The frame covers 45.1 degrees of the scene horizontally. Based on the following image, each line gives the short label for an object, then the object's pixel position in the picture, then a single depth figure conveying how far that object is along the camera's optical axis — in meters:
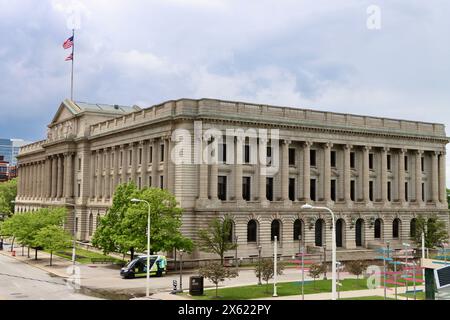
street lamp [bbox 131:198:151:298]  38.66
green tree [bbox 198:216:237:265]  56.62
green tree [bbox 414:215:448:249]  71.31
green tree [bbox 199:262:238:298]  38.72
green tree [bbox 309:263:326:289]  41.88
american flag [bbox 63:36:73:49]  85.03
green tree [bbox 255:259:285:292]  41.66
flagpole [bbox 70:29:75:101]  93.37
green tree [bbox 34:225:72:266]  62.28
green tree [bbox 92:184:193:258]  52.25
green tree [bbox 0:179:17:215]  141.04
